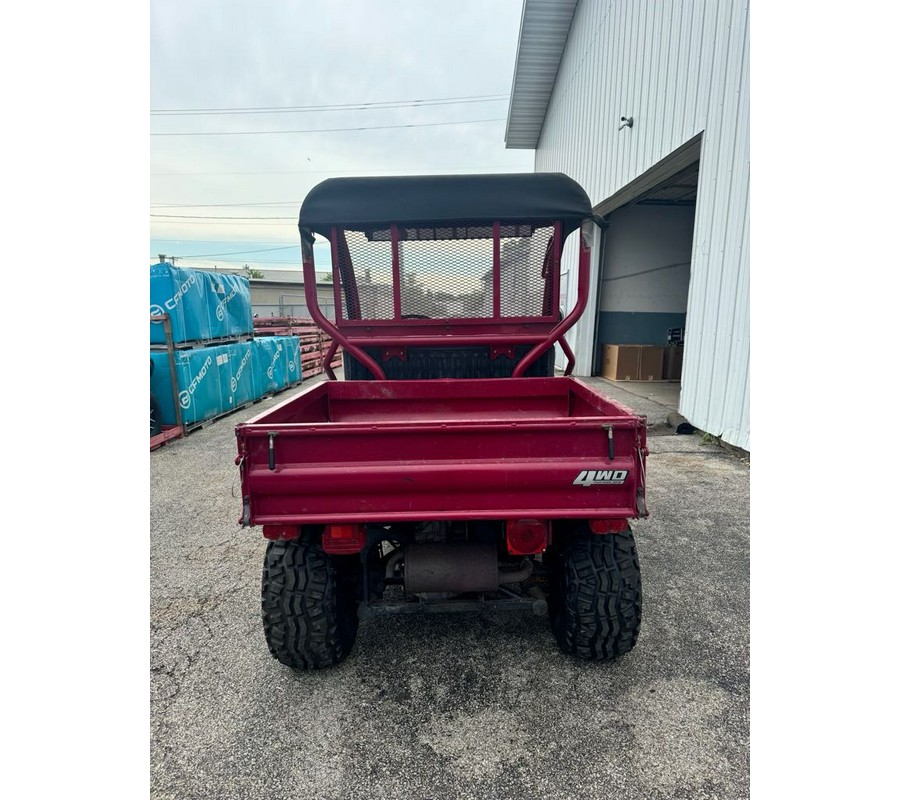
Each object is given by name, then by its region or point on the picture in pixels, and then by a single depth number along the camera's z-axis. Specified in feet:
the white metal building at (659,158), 18.76
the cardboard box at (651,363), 38.83
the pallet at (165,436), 21.33
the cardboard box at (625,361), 38.73
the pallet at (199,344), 22.04
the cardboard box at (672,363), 39.50
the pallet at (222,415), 24.24
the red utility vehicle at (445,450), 6.37
